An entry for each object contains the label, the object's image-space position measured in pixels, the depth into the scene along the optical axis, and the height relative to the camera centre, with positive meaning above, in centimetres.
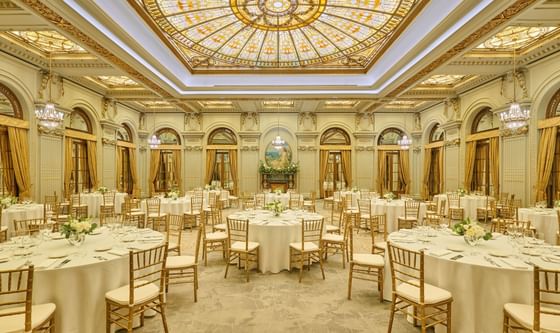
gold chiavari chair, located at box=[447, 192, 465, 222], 944 -129
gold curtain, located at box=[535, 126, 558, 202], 796 +24
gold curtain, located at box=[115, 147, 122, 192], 1333 -16
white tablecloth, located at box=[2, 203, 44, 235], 632 -103
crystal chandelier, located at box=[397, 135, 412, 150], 1209 +97
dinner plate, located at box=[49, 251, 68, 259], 305 -92
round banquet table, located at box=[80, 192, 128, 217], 960 -112
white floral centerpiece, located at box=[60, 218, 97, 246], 348 -76
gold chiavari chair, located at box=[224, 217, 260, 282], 462 -129
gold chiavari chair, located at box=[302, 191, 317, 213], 792 -110
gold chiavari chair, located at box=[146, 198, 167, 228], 783 -126
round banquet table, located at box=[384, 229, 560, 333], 271 -109
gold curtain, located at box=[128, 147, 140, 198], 1452 -22
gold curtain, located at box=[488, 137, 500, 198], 983 +13
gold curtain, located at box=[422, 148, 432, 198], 1427 -40
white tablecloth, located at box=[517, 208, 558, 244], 623 -118
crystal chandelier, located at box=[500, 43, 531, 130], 720 +121
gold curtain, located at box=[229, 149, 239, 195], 1526 -8
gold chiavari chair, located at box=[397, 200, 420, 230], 738 -122
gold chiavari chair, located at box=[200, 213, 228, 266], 524 -130
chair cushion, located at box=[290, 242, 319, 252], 462 -128
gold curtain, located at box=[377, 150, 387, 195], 1536 -18
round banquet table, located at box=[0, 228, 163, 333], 270 -109
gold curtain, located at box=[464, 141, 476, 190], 1107 +14
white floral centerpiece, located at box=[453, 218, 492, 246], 344 -78
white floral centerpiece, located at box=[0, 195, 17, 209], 651 -79
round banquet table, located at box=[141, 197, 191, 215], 846 -114
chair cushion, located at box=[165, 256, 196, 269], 384 -127
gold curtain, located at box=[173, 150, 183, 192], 1534 -8
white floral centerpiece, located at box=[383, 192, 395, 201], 858 -88
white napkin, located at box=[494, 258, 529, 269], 277 -93
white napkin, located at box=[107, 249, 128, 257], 316 -93
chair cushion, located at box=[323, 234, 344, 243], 517 -127
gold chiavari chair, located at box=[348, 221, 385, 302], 389 -127
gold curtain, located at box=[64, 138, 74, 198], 1005 +1
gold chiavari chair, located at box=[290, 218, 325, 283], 461 -128
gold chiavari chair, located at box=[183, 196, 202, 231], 814 -132
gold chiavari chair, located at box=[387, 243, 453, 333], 279 -126
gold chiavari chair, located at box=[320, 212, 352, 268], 497 -130
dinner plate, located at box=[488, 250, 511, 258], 307 -92
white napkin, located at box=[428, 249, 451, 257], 318 -94
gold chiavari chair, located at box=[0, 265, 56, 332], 229 -122
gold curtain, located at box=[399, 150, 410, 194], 1537 -7
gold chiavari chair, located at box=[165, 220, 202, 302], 384 -128
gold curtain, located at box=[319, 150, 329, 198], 1527 -5
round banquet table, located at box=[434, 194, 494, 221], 935 -117
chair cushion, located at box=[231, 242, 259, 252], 468 -128
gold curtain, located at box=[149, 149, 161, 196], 1545 +2
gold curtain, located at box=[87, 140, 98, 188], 1150 +17
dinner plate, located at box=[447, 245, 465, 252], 332 -93
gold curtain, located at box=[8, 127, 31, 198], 812 +26
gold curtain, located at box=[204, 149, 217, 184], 1524 +18
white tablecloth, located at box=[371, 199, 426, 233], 784 -118
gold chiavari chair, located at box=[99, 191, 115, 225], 925 -109
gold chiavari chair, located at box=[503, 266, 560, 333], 228 -123
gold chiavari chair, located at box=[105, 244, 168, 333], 275 -127
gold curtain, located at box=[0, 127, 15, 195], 802 +7
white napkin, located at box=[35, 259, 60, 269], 276 -93
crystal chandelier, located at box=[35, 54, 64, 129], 704 +120
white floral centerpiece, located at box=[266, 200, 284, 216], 573 -80
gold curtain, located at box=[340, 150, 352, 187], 1530 +6
